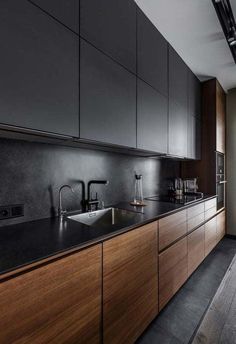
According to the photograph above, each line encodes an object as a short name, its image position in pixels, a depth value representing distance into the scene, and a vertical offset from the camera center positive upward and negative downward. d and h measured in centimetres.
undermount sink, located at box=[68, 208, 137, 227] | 160 -35
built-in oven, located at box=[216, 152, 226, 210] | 327 -6
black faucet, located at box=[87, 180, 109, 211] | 168 -21
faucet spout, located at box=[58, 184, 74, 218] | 149 -24
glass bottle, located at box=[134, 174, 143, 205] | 239 -17
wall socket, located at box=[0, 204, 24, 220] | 119 -22
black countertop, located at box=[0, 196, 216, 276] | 76 -31
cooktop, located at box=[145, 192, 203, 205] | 224 -28
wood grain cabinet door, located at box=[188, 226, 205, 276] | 213 -83
